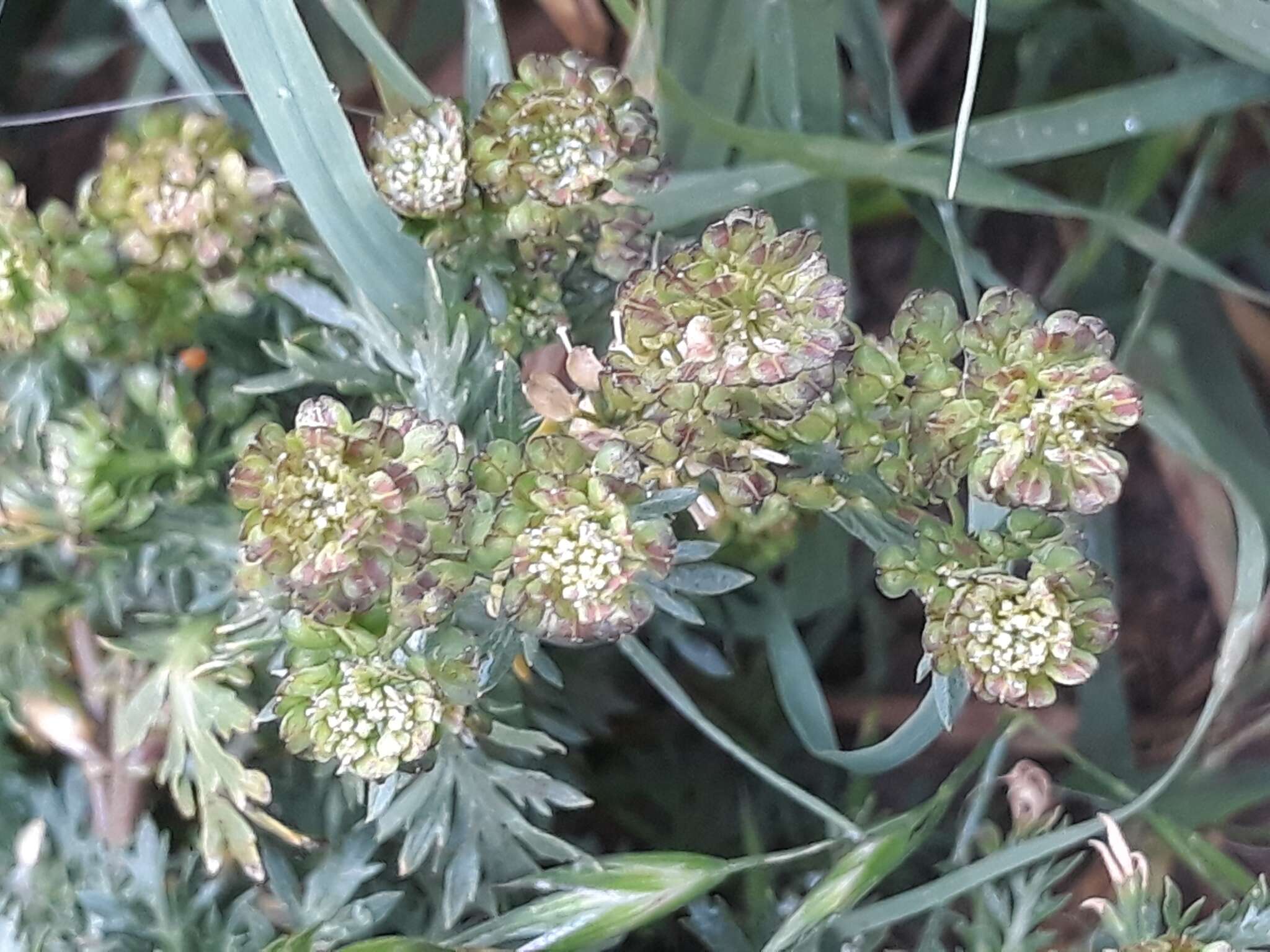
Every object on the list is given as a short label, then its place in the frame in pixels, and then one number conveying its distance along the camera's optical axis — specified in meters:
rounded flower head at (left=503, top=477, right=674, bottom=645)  0.12
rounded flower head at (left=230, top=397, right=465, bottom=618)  0.12
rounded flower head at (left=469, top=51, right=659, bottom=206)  0.13
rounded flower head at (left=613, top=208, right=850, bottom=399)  0.12
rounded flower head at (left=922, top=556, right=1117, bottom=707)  0.13
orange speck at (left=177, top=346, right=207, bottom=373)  0.15
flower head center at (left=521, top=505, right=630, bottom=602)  0.12
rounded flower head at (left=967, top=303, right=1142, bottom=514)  0.12
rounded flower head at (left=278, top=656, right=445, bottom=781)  0.13
